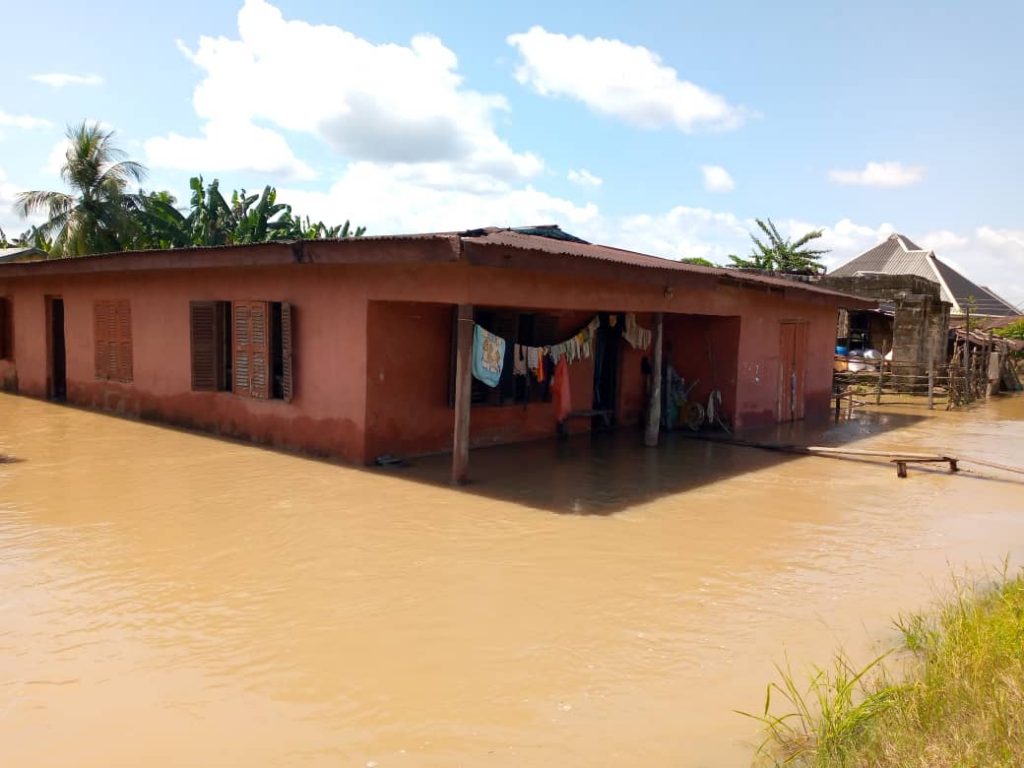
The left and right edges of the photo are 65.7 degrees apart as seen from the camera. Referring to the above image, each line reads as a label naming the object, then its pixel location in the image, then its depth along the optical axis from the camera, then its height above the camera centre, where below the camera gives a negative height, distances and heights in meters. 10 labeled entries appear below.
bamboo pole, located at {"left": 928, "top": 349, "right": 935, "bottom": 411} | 18.88 -1.06
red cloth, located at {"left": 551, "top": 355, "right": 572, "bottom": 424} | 10.89 -0.75
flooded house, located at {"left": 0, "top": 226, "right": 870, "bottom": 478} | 8.69 -0.07
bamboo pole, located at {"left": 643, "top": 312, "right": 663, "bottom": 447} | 11.19 -0.91
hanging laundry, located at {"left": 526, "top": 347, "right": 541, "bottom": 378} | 10.54 -0.29
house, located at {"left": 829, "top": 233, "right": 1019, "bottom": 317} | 37.53 +3.50
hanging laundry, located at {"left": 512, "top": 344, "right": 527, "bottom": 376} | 10.40 -0.33
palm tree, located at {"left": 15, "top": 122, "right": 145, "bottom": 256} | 25.27 +4.03
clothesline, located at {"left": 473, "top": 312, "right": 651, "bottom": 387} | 8.95 -0.21
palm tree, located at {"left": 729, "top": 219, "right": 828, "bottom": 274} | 31.30 +3.28
